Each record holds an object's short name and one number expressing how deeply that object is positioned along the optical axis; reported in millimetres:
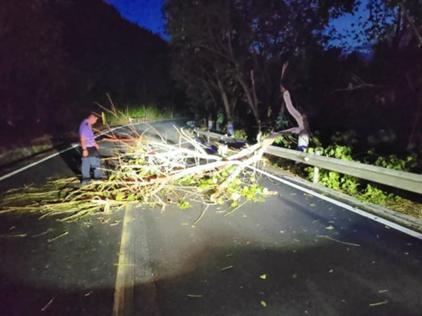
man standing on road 8383
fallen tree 6660
